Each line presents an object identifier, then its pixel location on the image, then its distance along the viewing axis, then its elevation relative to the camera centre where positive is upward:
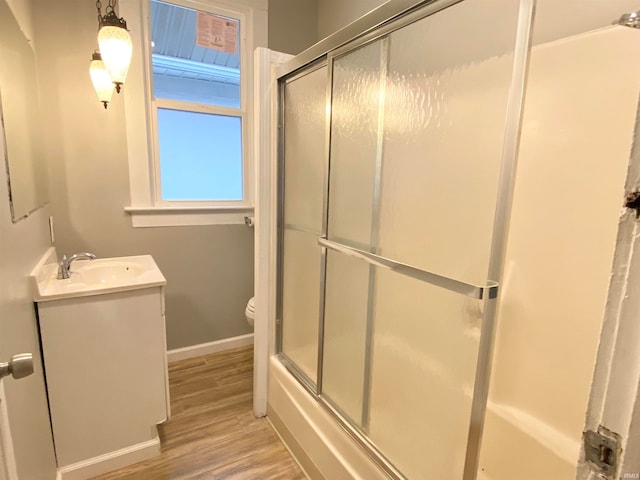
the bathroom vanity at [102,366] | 1.44 -0.83
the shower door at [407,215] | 1.04 -0.13
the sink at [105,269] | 1.79 -0.49
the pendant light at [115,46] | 1.51 +0.55
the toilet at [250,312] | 2.24 -0.85
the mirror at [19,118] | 1.08 +0.19
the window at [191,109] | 2.15 +0.44
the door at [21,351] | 0.92 -0.56
